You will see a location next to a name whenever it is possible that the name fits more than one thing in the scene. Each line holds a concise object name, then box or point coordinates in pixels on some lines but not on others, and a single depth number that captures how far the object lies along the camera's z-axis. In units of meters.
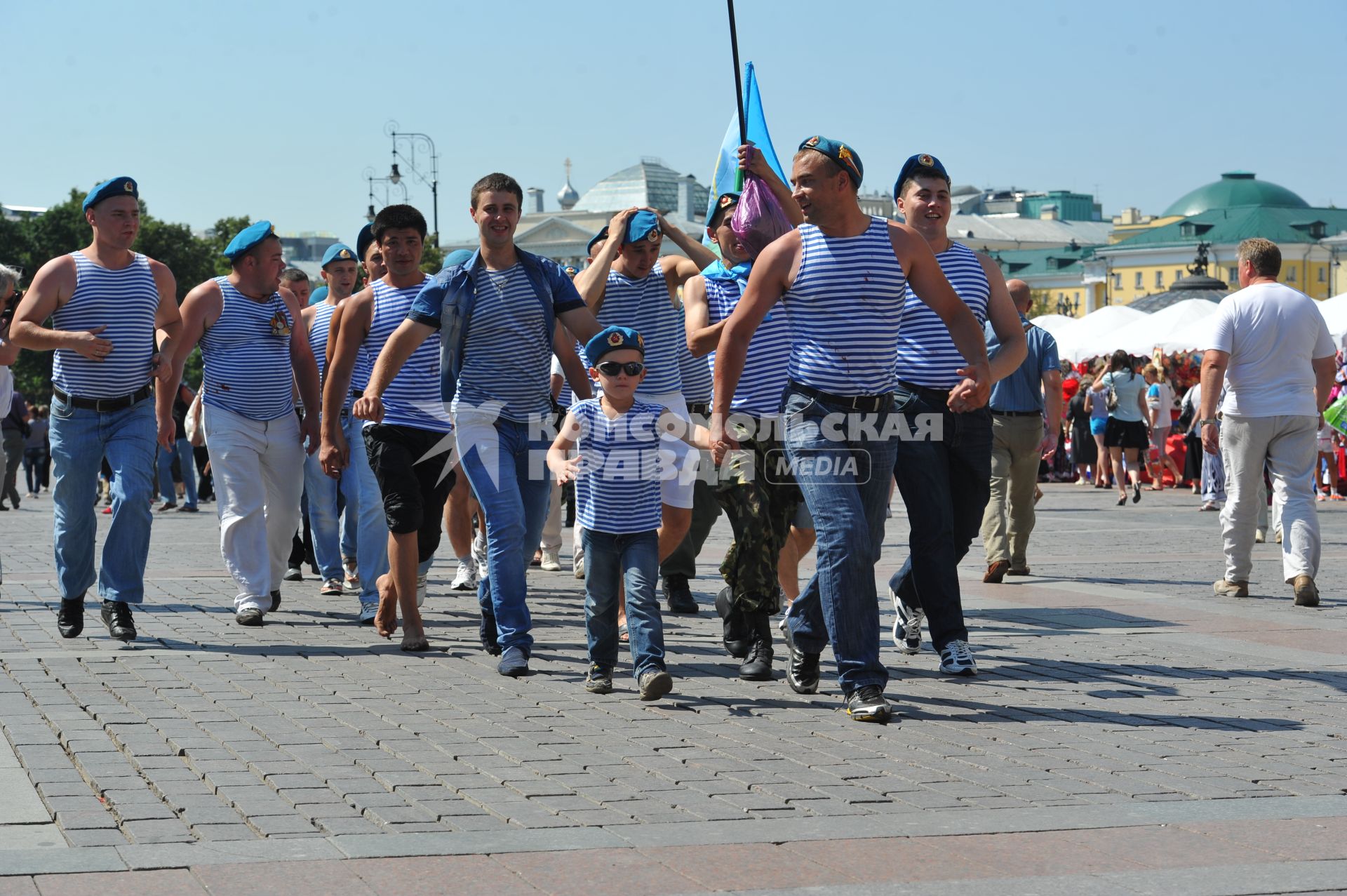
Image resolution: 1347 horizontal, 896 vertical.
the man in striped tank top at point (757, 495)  13.45
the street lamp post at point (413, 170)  78.89
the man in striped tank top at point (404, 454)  14.58
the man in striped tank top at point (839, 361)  11.47
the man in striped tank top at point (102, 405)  15.30
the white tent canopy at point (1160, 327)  51.20
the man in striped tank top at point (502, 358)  13.55
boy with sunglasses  12.64
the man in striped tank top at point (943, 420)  12.90
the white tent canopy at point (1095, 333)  55.34
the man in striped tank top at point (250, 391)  16.91
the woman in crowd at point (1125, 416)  39.97
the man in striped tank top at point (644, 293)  15.10
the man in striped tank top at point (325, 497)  19.69
